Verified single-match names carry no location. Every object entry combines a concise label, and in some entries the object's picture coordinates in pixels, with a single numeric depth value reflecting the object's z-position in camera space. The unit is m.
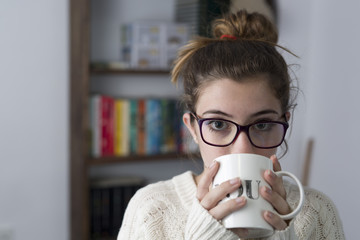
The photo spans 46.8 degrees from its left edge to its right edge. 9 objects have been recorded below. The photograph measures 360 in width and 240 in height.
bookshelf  2.12
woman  0.82
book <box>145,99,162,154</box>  2.33
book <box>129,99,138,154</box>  2.29
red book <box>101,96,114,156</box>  2.24
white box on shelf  2.29
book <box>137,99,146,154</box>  2.31
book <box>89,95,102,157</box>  2.23
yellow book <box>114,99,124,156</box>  2.27
